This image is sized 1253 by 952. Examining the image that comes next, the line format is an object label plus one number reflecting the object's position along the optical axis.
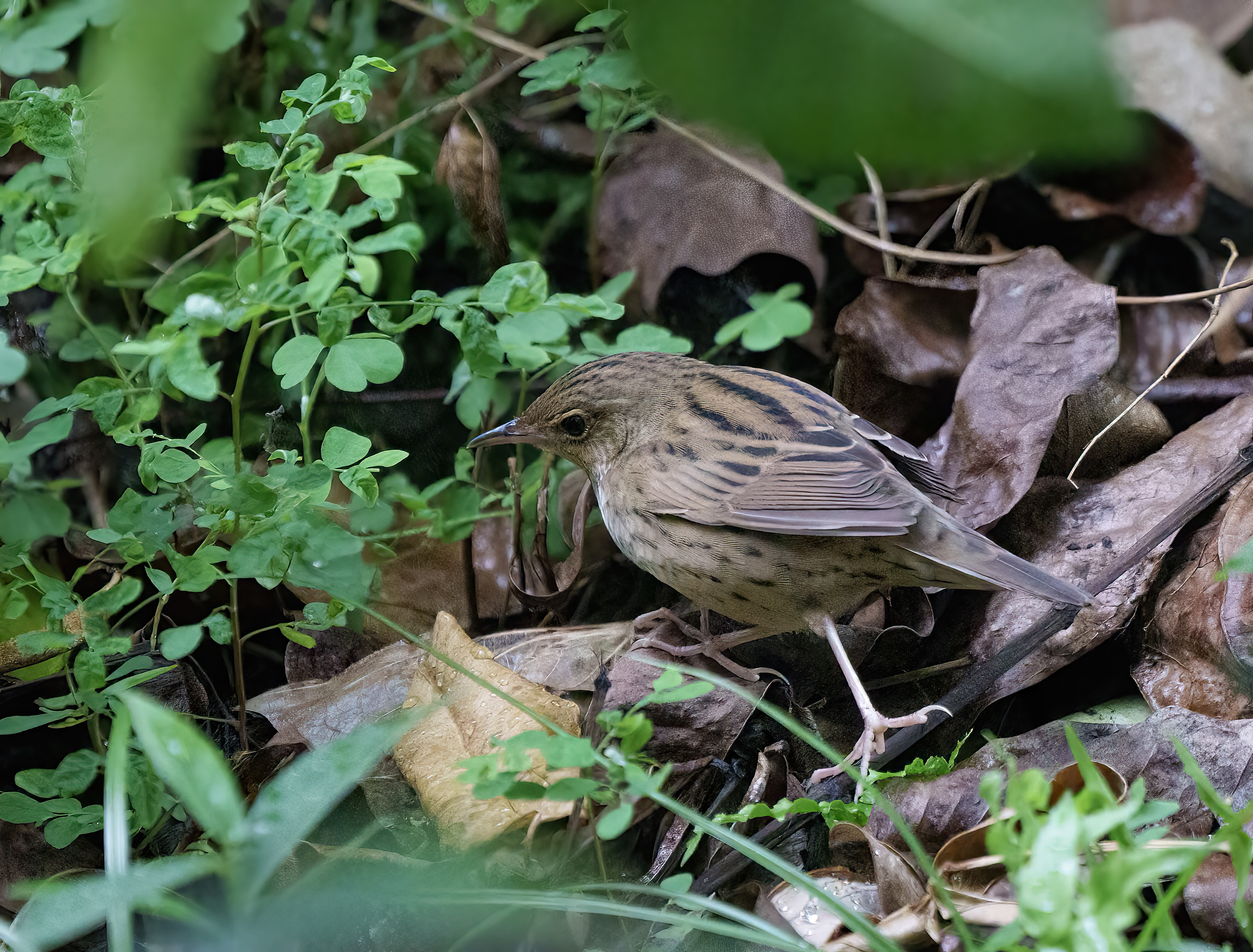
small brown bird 6.15
